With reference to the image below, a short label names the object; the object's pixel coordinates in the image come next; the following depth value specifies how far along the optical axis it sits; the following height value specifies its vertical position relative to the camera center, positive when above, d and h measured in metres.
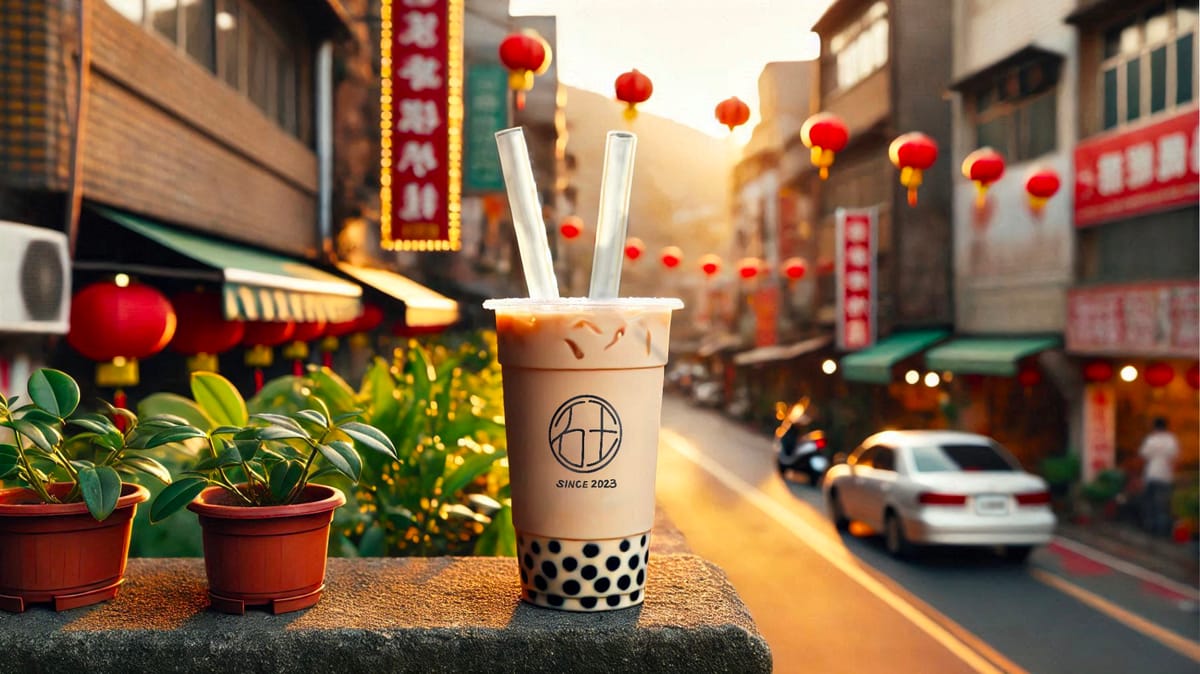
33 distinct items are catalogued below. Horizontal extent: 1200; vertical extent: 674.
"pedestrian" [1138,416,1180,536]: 12.41 -1.91
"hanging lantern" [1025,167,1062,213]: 13.31 +1.89
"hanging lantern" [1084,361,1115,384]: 14.58 -0.66
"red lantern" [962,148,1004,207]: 11.41 +1.84
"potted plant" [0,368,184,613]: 1.66 -0.29
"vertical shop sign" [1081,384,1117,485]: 15.09 -1.58
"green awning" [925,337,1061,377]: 15.52 -0.45
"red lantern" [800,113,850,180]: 9.34 +1.83
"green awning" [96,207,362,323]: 6.97 +0.37
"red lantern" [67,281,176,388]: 5.91 +0.07
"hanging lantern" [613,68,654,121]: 8.24 +2.01
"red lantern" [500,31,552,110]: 9.40 +2.61
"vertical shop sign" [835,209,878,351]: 21.66 +0.99
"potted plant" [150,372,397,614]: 1.64 -0.30
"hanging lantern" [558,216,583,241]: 17.47 +1.81
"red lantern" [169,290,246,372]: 7.41 +0.06
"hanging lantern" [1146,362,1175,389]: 12.81 -0.64
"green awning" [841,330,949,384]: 19.44 -0.58
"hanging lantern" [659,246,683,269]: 21.62 +1.58
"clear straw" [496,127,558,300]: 1.61 +0.21
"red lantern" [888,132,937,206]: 10.27 +1.81
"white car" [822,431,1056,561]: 10.46 -1.82
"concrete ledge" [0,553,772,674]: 1.51 -0.47
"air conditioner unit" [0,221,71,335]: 5.50 +0.30
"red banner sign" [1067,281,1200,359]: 12.22 +0.08
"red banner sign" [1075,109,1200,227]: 12.35 +2.08
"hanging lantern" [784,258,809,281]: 25.19 +1.49
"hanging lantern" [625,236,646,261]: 18.91 +1.62
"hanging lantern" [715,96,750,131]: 9.72 +2.14
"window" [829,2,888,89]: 22.97 +6.84
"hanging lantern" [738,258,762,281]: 24.41 +1.46
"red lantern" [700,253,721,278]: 22.23 +1.46
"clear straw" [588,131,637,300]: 1.61 +0.23
